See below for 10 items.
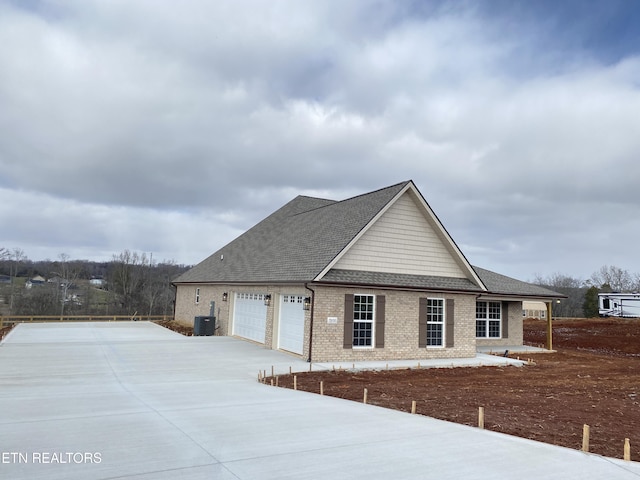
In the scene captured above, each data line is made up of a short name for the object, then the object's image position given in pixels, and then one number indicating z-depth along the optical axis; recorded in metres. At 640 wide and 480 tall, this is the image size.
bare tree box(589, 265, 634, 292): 87.90
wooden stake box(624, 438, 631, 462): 5.92
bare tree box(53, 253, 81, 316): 61.51
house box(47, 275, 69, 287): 64.91
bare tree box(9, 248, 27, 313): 69.62
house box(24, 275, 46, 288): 67.69
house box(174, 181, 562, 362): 15.71
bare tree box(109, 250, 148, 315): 61.72
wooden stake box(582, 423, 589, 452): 6.26
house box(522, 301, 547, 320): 65.69
